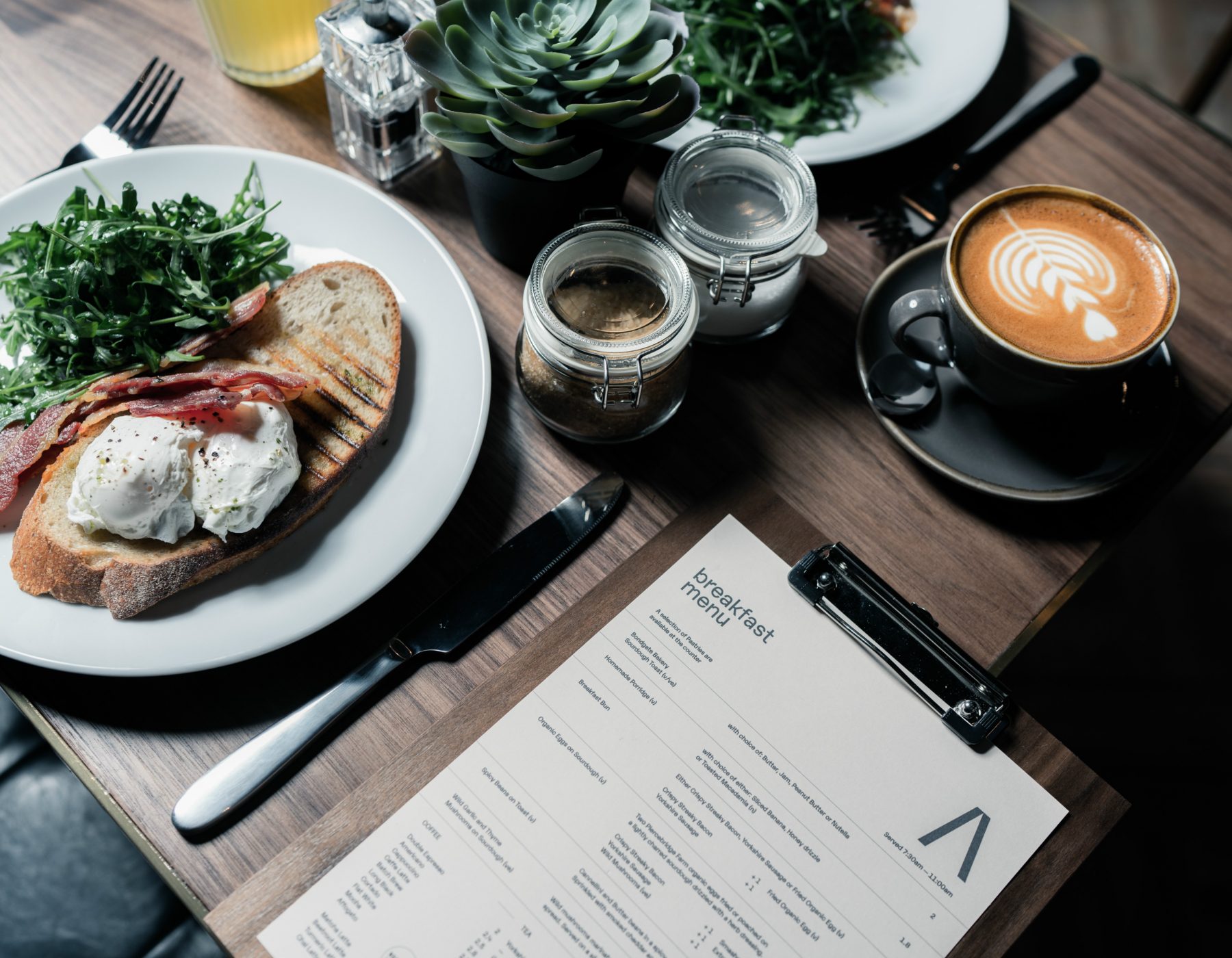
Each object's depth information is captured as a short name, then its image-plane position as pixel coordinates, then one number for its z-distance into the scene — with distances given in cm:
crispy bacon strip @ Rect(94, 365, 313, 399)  91
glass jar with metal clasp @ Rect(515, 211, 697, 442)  88
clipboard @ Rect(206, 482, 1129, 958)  77
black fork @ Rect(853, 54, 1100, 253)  116
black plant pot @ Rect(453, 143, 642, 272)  96
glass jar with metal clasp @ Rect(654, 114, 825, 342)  94
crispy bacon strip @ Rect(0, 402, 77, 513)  89
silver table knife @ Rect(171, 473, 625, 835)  82
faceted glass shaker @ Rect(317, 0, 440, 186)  102
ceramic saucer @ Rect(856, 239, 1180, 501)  99
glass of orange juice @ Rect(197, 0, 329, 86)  113
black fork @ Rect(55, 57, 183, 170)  110
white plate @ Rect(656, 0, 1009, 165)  113
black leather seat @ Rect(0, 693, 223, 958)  118
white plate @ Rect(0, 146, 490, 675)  84
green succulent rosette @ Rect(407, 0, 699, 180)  89
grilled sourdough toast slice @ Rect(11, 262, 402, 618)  84
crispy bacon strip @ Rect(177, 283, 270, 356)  98
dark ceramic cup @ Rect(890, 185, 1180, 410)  90
